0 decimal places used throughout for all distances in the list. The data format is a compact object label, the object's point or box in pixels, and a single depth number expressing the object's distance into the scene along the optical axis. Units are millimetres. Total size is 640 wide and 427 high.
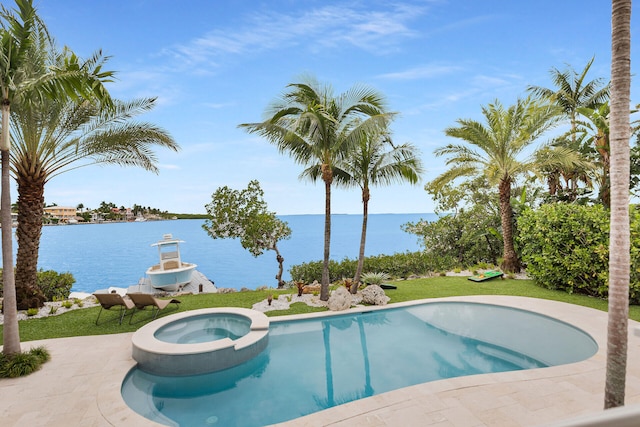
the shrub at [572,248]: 9906
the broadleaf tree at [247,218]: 19562
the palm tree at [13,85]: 6129
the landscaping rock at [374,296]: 11086
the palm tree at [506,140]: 13828
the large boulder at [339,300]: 10422
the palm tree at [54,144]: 9680
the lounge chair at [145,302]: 9156
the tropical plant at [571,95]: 19453
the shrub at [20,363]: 6117
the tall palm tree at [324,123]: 10555
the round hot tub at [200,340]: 6779
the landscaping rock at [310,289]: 12539
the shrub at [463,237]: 18312
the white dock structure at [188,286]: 16781
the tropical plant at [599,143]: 12992
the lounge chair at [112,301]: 9117
